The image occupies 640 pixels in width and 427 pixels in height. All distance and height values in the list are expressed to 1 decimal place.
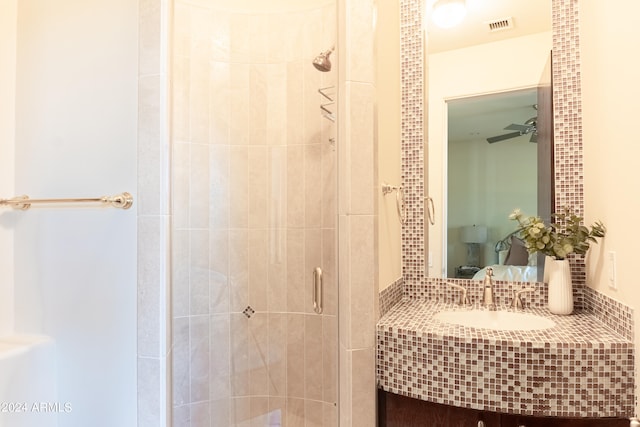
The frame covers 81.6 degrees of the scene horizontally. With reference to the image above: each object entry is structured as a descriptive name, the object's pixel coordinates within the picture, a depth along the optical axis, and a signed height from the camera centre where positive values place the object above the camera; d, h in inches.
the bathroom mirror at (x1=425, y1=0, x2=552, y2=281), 70.2 +17.3
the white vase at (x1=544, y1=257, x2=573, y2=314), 62.1 -11.9
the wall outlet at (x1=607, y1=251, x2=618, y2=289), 53.3 -7.6
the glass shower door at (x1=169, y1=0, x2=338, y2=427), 70.3 +1.0
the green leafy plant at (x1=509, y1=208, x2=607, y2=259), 60.1 -2.9
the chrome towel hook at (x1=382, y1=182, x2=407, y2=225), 66.9 +2.8
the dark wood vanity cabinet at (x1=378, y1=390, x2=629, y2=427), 47.5 -27.0
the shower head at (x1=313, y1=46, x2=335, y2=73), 63.8 +28.4
